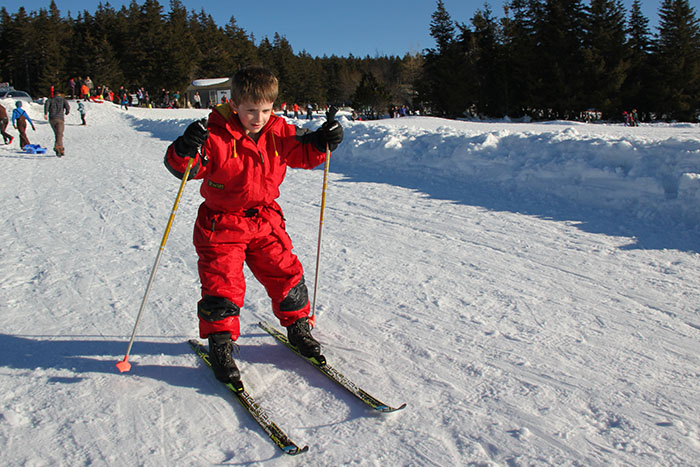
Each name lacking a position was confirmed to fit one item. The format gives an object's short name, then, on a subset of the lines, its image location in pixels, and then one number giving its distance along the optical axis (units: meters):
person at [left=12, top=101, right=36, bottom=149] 12.65
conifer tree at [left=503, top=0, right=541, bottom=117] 37.50
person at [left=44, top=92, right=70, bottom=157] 11.92
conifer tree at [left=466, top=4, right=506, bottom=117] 41.69
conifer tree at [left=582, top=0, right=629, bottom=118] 33.47
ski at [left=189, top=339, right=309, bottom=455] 2.07
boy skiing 2.50
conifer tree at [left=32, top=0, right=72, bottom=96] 63.84
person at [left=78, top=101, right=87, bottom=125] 23.21
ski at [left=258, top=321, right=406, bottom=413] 2.35
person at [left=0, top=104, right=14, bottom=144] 13.12
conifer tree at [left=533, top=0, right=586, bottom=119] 35.22
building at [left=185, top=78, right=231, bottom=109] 53.28
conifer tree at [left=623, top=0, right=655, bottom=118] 34.12
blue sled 12.42
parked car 32.53
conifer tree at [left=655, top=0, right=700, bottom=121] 33.25
